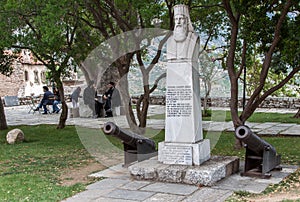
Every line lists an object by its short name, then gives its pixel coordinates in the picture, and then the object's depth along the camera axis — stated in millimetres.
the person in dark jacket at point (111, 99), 20891
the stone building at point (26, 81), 37344
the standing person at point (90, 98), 21406
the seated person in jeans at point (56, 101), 25172
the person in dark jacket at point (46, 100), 23969
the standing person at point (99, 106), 21609
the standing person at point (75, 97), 23159
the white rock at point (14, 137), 13165
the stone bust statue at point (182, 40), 7781
